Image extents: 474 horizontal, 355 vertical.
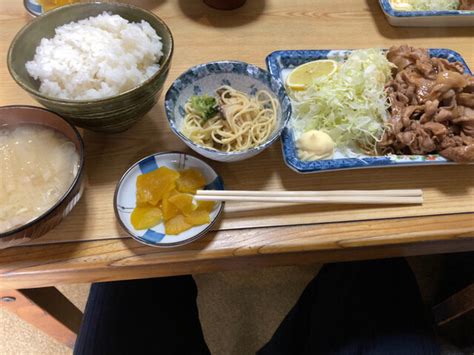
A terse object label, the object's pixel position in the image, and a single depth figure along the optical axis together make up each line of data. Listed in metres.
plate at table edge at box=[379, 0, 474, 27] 0.52
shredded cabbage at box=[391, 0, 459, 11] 0.56
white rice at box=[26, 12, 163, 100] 0.35
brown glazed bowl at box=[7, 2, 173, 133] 0.33
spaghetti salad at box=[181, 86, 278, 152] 0.39
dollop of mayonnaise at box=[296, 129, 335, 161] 0.39
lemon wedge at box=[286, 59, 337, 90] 0.45
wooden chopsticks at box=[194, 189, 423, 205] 0.34
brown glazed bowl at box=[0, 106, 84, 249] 0.29
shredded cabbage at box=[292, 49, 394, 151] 0.42
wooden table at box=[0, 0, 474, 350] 0.33
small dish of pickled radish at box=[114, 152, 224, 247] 0.33
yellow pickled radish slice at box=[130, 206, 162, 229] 0.33
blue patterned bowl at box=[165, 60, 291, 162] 0.38
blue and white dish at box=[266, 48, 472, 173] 0.37
